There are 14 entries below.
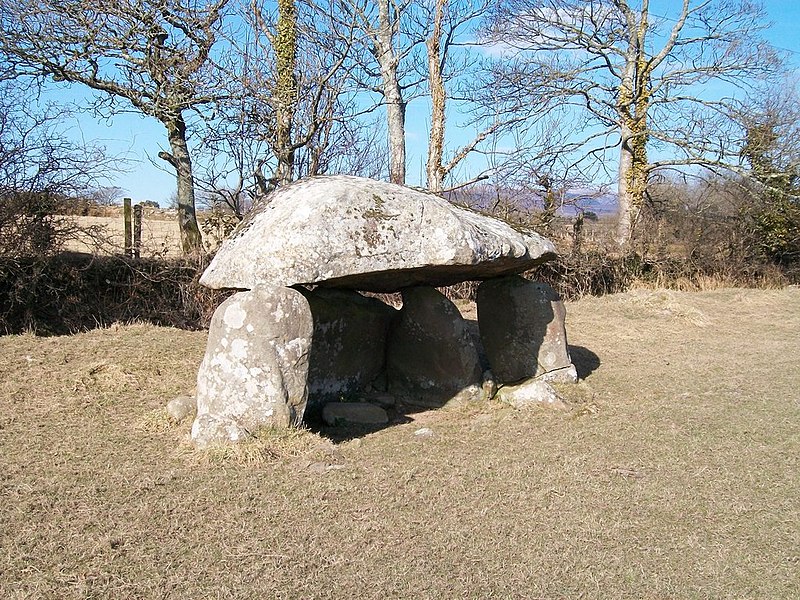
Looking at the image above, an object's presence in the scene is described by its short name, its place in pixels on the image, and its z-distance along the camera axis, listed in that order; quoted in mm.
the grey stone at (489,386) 7219
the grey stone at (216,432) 5230
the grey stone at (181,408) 6020
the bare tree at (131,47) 9633
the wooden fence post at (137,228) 10171
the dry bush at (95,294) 8773
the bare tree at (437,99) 16219
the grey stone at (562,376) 7504
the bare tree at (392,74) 15969
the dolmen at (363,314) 5332
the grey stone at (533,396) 6812
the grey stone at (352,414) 6379
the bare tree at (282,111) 10727
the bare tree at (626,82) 17844
